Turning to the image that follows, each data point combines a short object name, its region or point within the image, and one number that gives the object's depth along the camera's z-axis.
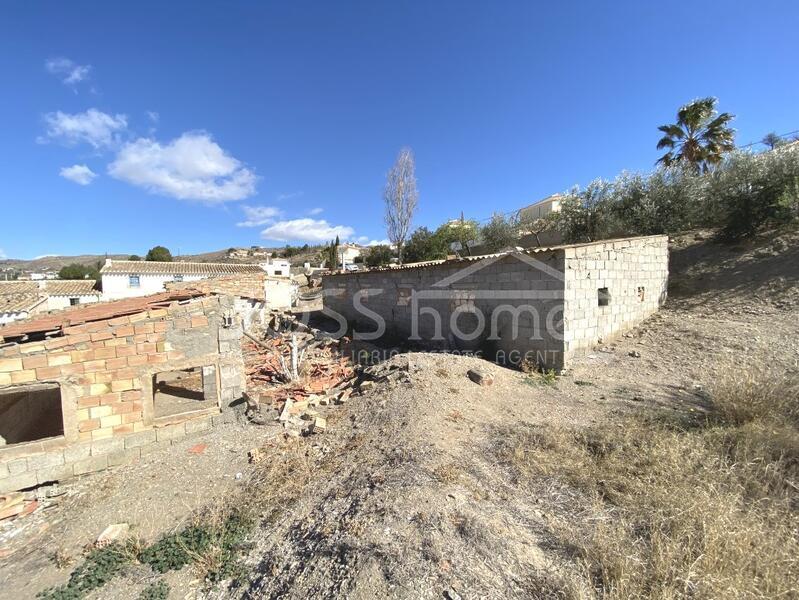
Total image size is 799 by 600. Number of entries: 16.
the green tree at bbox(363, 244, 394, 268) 33.28
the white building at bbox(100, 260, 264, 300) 30.20
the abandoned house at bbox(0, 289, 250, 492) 4.93
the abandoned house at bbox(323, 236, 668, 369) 8.19
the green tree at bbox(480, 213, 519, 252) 23.45
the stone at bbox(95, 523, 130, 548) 3.80
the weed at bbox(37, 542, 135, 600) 3.26
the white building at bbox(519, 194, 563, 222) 29.04
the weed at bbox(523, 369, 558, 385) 7.59
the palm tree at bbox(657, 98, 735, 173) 16.25
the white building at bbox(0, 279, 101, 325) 18.48
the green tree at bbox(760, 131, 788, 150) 16.95
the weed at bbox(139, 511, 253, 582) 3.38
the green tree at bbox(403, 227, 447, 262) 26.89
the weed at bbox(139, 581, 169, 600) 3.16
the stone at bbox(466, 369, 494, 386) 7.25
